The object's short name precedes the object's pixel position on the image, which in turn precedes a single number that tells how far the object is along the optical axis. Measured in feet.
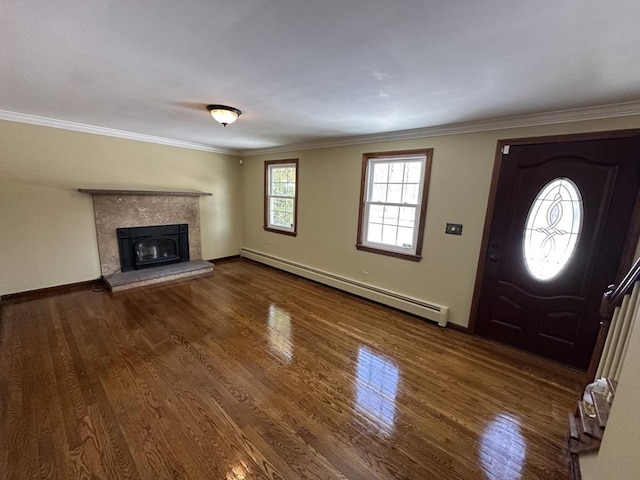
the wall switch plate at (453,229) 9.96
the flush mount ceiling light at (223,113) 8.47
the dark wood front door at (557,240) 7.28
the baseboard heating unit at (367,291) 10.68
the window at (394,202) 10.90
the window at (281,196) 15.85
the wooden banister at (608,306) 4.66
